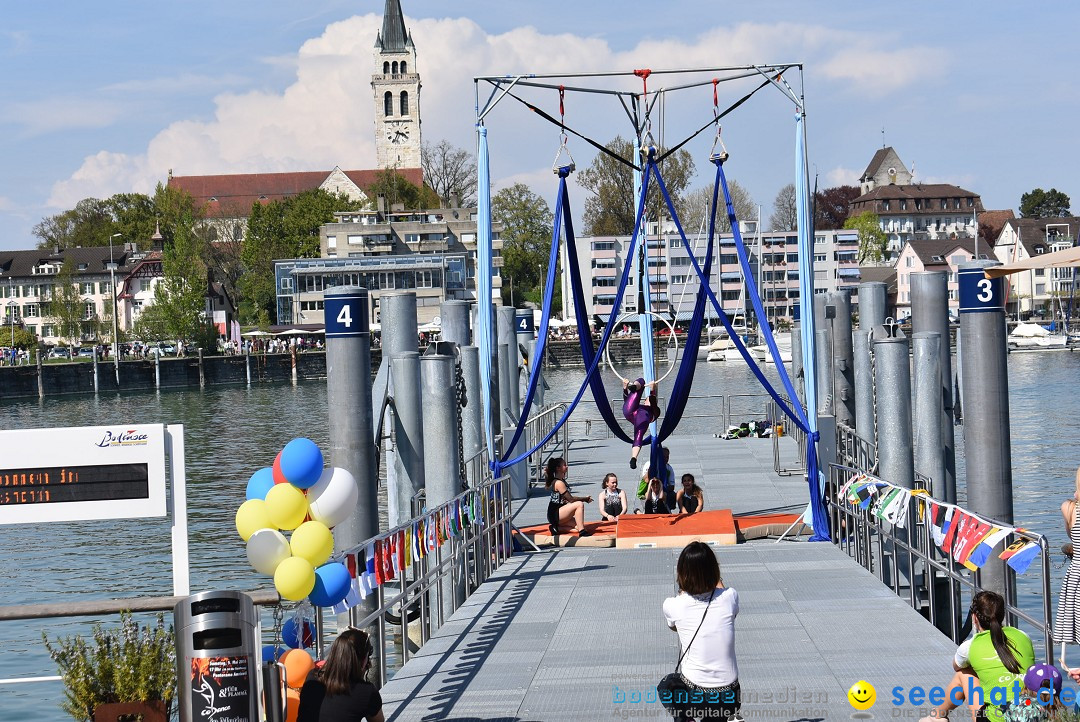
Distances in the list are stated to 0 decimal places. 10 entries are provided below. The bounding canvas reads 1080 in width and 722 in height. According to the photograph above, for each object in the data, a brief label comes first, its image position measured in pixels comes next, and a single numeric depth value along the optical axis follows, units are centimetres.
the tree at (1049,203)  19062
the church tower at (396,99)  18125
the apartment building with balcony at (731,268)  11981
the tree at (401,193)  14500
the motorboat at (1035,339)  10956
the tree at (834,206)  18112
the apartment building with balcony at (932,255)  14971
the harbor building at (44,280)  14112
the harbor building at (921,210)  17788
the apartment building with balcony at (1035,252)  13725
